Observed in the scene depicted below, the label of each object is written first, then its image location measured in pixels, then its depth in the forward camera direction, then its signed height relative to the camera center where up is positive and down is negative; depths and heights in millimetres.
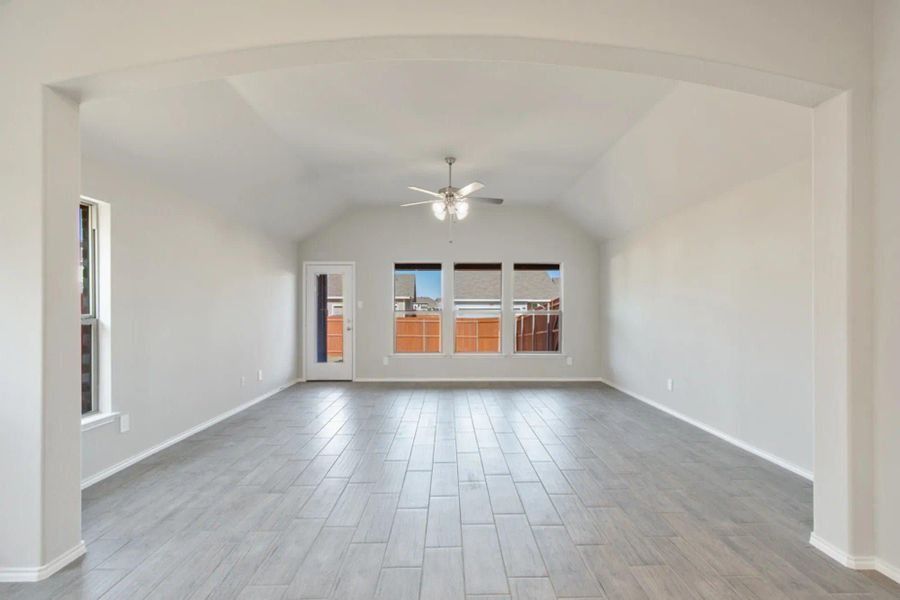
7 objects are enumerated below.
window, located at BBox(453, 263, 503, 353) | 8430 -96
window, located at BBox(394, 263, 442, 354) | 8414 -112
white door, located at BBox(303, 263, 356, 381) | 8211 -310
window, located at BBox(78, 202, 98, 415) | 3645 +19
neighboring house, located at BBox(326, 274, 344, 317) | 8320 +91
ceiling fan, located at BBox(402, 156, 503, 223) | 5316 +1069
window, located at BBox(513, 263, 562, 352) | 8438 -98
